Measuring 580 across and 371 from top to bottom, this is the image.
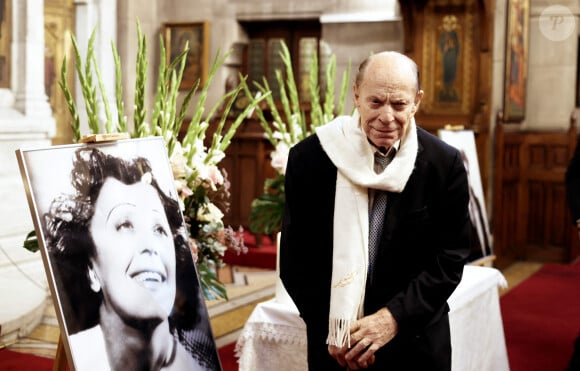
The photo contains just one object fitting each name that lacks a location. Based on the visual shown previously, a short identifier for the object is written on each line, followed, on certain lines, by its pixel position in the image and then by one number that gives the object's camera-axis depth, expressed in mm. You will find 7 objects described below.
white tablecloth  3209
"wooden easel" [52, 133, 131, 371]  2617
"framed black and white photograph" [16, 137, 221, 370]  2430
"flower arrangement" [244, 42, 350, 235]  4461
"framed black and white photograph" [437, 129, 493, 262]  5645
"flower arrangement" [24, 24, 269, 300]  3268
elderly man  2357
